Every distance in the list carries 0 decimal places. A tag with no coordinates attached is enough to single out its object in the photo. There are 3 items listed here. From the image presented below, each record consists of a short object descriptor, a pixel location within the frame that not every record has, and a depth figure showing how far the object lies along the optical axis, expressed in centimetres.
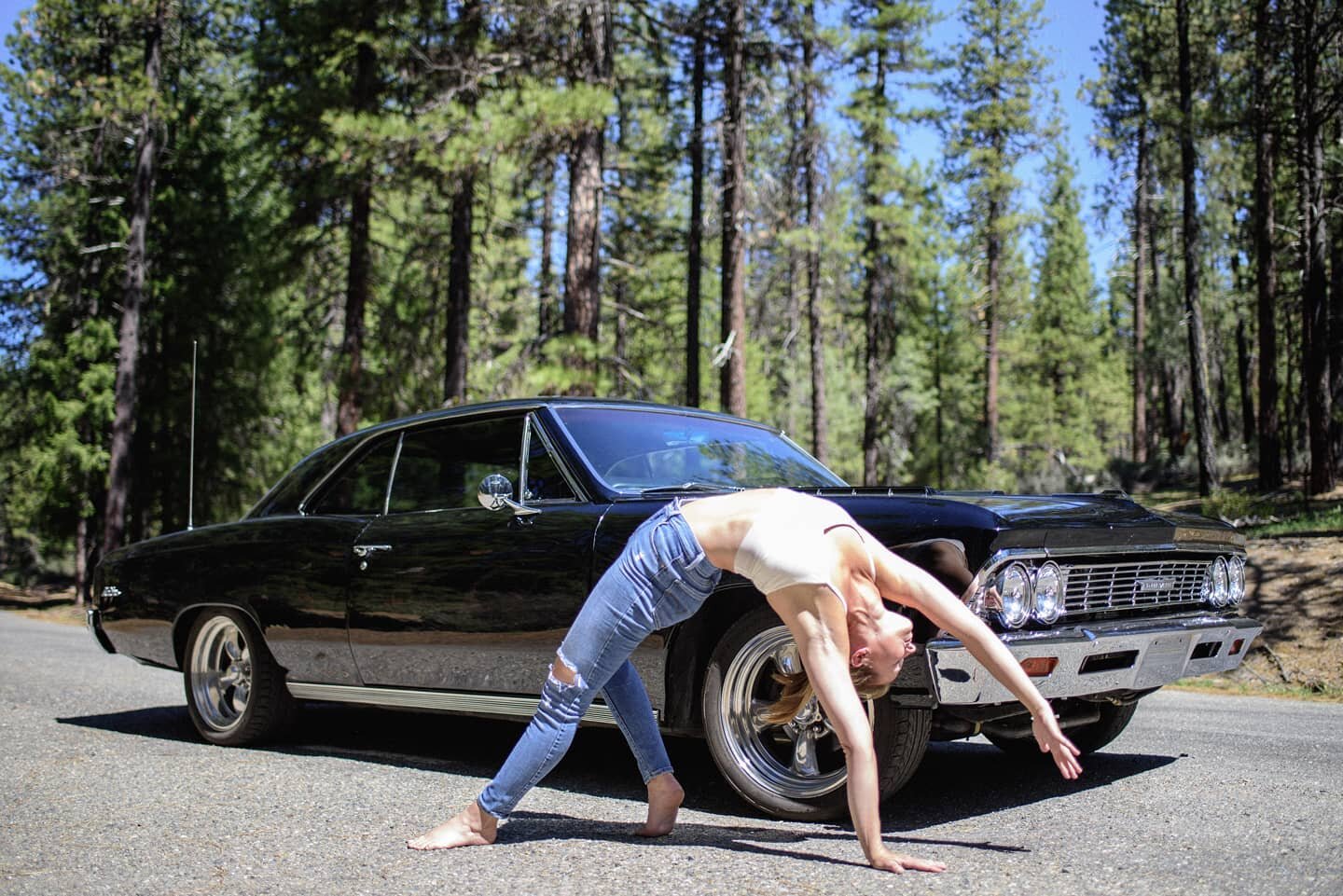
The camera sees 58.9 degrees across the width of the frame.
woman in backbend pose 342
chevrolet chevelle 413
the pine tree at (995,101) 3550
